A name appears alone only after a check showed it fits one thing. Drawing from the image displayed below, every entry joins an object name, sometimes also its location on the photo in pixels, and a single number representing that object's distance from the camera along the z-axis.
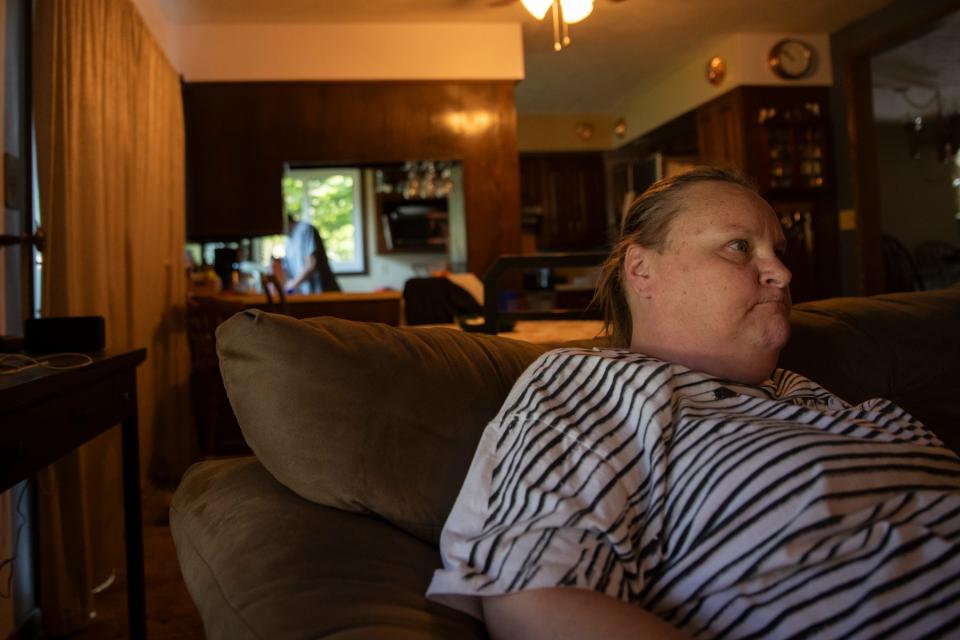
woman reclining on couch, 0.70
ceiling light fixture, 3.73
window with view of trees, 5.57
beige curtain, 2.09
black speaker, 1.57
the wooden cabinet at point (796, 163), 5.52
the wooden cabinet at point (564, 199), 7.81
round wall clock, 5.54
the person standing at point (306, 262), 5.15
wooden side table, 1.09
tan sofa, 0.71
